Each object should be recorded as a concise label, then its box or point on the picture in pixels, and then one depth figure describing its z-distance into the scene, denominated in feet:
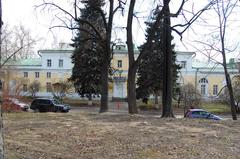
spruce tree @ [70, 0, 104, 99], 93.68
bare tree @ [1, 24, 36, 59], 79.68
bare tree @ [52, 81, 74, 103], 101.96
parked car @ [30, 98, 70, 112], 72.12
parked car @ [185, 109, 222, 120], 59.64
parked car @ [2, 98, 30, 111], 46.23
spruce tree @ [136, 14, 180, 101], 91.77
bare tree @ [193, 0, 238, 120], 55.41
